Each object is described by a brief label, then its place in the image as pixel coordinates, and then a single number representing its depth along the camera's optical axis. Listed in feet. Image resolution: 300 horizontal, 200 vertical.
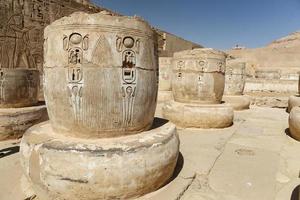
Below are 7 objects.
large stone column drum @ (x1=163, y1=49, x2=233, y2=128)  16.42
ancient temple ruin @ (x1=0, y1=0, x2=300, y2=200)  6.88
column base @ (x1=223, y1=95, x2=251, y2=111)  25.76
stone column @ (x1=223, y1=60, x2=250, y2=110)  28.48
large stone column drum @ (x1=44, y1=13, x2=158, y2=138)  7.59
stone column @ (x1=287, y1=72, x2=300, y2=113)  21.16
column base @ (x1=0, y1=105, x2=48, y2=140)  14.47
